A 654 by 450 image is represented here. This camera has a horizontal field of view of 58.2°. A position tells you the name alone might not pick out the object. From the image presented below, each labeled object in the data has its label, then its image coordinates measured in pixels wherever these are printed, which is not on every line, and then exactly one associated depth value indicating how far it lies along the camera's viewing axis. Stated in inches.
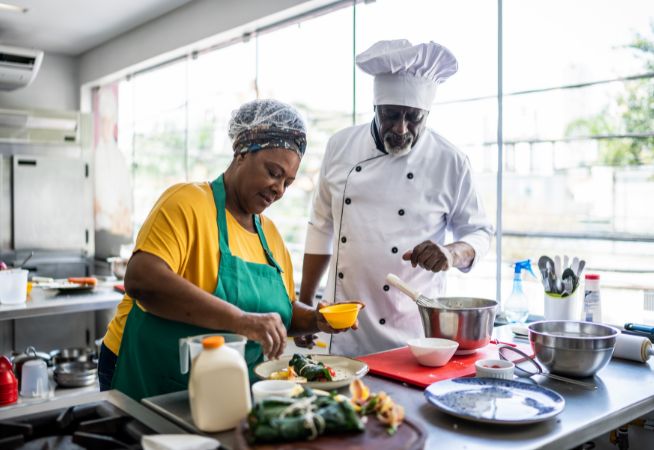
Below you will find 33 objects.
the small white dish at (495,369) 59.9
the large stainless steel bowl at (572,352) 61.9
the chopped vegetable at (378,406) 43.9
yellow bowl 66.2
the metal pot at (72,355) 150.7
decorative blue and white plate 48.6
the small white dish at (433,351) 65.2
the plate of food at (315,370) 56.5
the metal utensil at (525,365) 62.5
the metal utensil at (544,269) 88.6
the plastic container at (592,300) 85.4
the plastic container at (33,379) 126.7
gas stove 45.7
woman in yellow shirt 57.2
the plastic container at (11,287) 133.3
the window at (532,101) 106.9
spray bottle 101.9
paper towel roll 71.3
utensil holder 86.3
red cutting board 62.4
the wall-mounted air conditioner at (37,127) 216.7
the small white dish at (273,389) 47.5
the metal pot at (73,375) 138.6
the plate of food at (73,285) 146.9
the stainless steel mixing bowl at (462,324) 69.1
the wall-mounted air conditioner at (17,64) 204.1
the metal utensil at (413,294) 73.5
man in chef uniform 86.5
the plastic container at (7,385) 118.7
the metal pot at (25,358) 136.7
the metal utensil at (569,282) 86.4
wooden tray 40.4
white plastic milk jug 44.3
